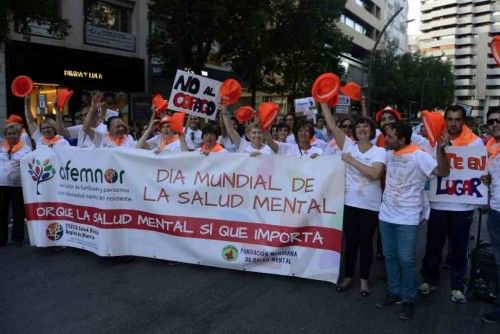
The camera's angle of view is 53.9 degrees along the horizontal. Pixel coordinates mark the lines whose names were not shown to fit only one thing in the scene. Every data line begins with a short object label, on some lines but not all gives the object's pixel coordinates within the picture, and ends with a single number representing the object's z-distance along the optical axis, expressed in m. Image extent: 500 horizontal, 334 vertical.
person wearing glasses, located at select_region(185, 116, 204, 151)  8.05
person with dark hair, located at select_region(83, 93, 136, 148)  6.54
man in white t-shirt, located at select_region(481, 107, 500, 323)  4.20
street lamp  25.57
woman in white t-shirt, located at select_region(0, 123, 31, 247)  6.43
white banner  5.03
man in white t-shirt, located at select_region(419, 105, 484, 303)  4.64
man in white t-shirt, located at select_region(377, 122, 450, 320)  4.22
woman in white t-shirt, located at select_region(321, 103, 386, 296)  4.55
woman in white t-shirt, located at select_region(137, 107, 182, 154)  6.43
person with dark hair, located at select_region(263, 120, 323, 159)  6.04
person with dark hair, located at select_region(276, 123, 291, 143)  6.86
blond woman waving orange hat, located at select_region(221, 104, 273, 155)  5.94
